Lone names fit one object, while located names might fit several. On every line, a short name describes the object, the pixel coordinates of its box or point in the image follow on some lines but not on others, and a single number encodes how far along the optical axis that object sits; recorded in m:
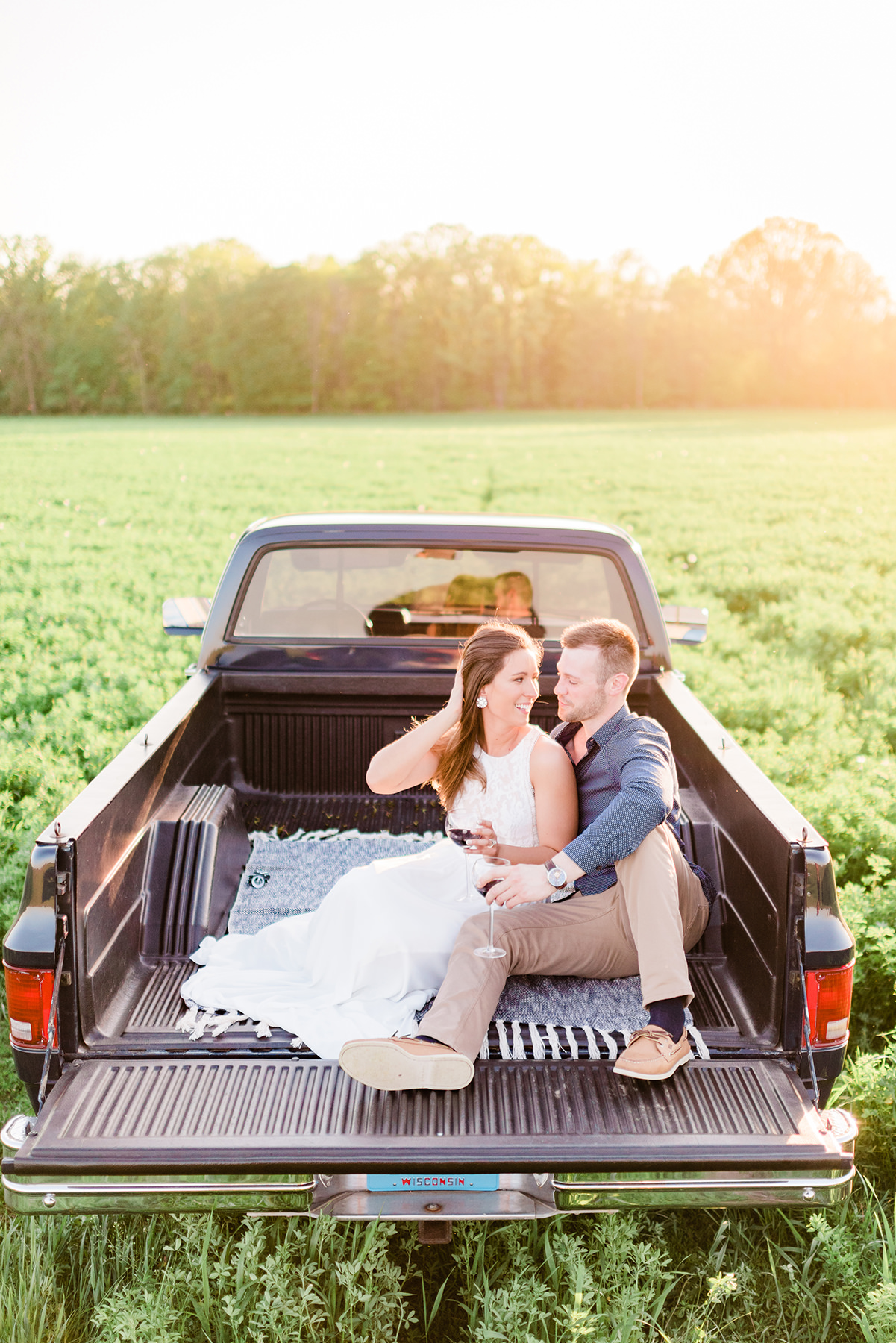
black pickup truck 2.42
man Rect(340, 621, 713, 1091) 2.68
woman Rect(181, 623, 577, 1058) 3.10
